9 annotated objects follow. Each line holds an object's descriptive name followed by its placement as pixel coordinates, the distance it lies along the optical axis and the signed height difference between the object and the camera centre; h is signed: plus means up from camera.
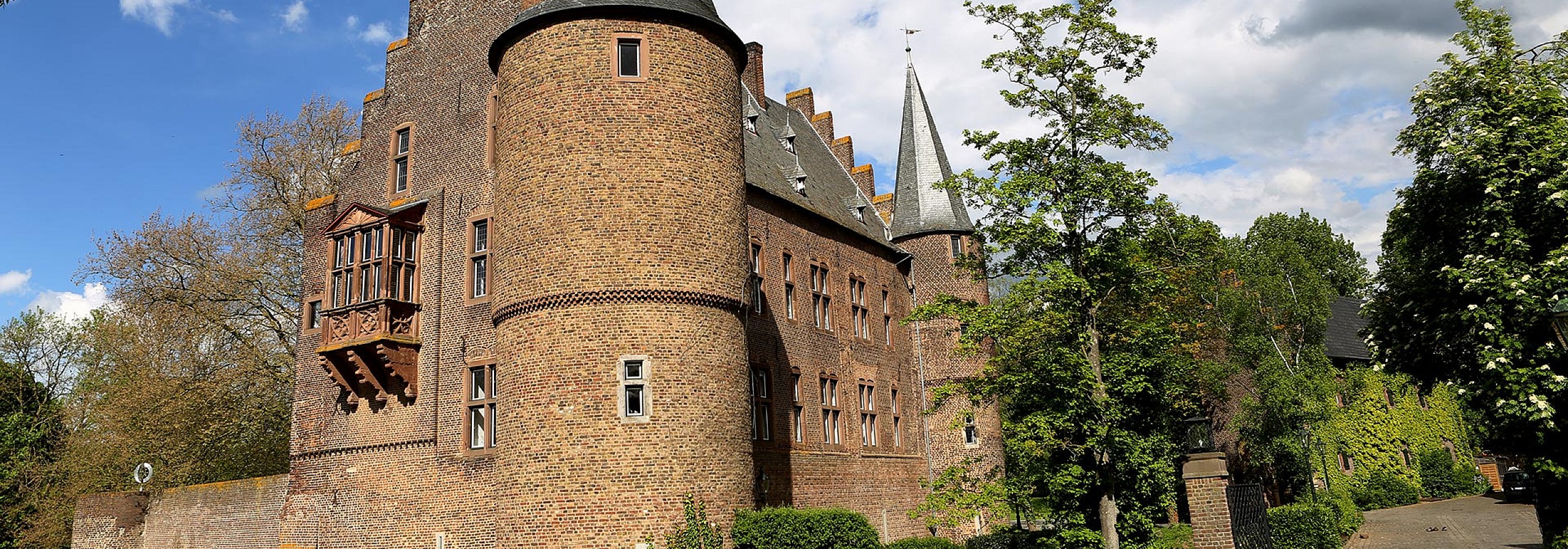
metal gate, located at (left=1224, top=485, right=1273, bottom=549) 15.85 -0.81
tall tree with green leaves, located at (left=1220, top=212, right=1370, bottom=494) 27.70 +3.25
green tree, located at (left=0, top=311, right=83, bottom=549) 33.06 +4.25
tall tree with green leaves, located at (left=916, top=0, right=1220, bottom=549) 17.81 +3.80
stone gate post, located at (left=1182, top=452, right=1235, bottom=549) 14.53 -0.45
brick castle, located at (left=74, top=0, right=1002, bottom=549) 15.94 +3.43
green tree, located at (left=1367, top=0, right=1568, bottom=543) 14.17 +3.15
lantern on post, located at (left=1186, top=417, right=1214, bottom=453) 22.75 +0.75
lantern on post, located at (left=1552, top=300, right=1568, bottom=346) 10.77 +1.40
